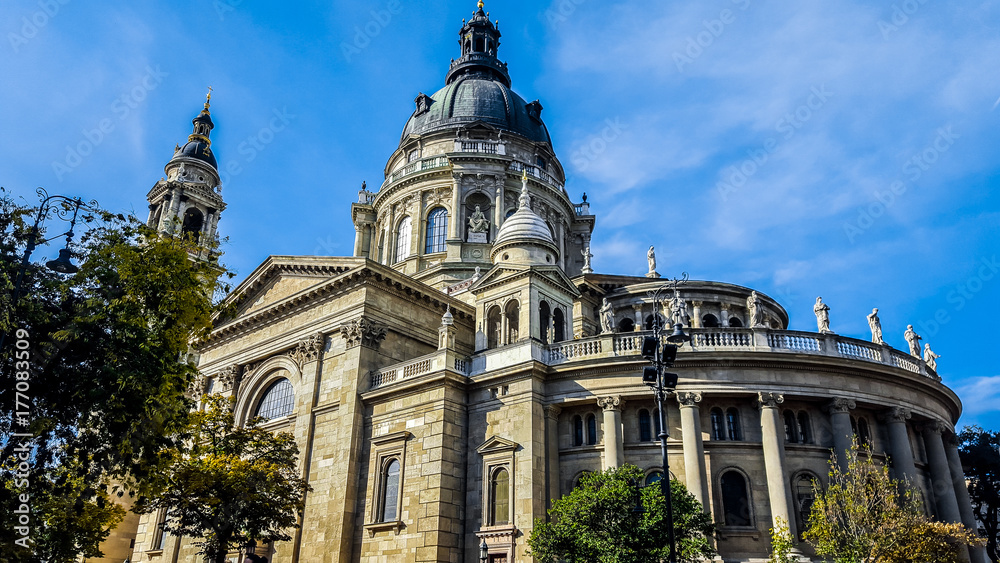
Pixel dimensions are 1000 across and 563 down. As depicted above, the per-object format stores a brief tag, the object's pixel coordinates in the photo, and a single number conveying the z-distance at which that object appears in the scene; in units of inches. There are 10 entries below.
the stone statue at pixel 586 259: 1788.5
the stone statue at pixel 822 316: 1137.4
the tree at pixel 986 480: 1806.1
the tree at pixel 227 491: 1026.1
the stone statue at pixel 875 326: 1160.5
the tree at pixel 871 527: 838.5
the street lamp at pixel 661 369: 664.4
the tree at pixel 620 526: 824.9
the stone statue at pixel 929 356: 1267.2
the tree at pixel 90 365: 638.5
